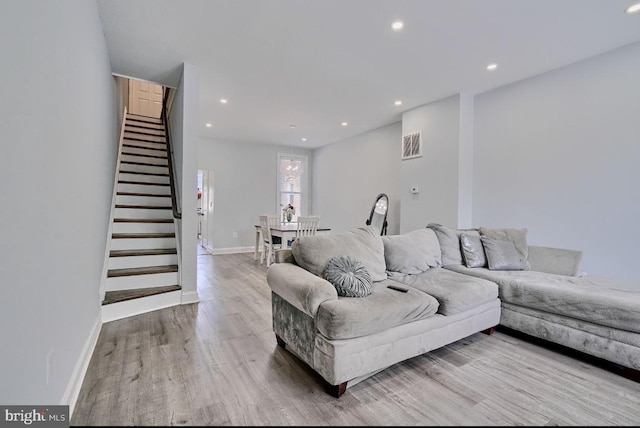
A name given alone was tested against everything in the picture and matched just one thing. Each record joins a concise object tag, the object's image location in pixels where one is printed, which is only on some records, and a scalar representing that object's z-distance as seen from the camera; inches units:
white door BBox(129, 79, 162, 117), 255.0
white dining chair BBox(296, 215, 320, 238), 200.8
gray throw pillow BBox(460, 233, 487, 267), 120.6
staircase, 118.0
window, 295.0
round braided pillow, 77.2
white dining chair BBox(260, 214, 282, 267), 205.2
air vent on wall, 175.2
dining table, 199.3
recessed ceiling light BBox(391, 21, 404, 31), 97.4
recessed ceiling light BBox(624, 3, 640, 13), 89.2
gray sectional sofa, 67.2
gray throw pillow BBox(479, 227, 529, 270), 121.3
